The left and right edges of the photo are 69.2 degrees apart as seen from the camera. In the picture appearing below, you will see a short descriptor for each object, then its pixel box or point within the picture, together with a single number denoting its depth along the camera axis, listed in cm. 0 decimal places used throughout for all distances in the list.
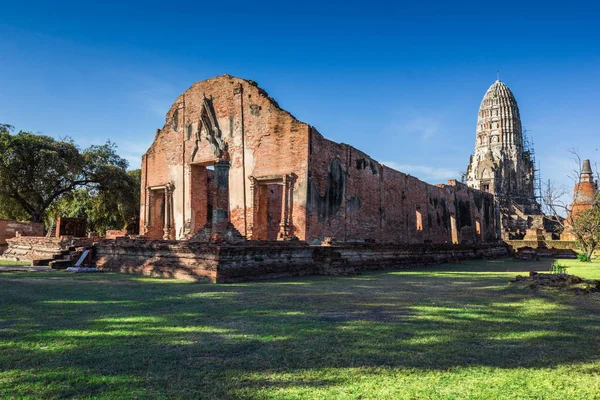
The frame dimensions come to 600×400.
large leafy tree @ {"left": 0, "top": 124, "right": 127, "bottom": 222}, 2203
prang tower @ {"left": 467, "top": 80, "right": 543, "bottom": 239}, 5481
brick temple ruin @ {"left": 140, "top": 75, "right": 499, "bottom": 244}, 1314
